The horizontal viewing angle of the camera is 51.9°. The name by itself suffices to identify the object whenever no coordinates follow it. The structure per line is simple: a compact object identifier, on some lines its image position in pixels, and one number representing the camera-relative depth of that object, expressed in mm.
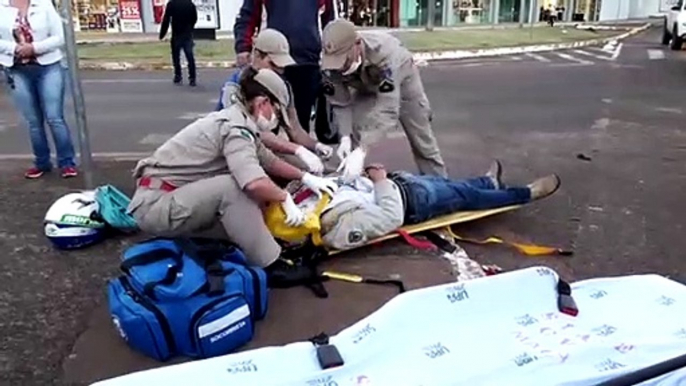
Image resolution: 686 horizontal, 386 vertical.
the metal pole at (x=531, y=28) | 22094
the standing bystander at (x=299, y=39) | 4738
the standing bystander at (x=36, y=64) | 5129
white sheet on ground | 2522
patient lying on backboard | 3811
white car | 19156
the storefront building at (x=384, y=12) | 23312
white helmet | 4023
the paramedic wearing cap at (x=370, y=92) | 4117
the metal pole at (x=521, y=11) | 31141
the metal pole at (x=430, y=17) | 24598
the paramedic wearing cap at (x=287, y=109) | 4047
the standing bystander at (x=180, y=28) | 12219
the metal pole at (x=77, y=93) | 4789
